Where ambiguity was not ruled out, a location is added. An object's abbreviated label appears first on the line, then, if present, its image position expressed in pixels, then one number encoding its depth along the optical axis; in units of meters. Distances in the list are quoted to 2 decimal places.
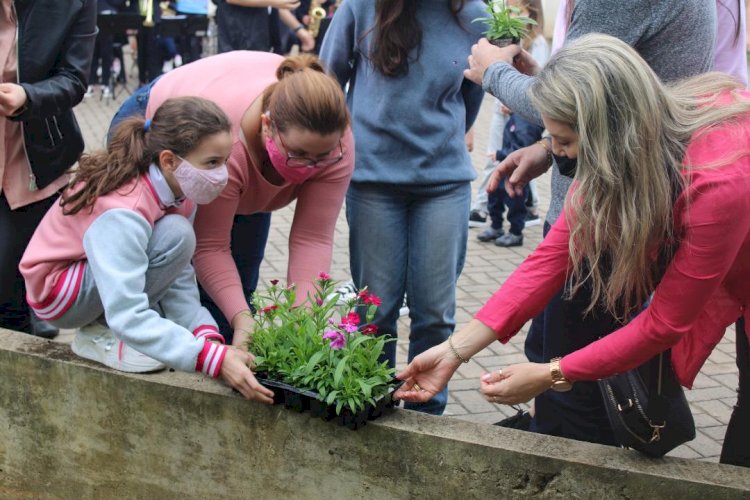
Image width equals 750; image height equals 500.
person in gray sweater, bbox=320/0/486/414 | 3.54
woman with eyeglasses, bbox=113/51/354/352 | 2.97
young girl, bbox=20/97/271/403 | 2.79
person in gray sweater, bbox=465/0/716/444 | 2.92
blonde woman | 2.32
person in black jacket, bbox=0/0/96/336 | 3.57
